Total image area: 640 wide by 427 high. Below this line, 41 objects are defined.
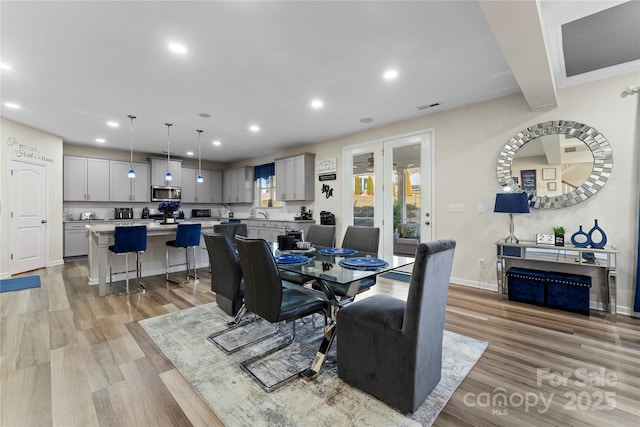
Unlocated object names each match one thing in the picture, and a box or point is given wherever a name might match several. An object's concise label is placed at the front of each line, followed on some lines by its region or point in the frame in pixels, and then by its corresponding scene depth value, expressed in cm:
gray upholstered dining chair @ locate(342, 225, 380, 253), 309
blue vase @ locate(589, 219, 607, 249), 294
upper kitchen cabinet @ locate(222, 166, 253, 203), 795
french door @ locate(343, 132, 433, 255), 450
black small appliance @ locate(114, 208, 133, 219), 686
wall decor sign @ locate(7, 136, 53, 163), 473
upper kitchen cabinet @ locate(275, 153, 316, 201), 613
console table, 283
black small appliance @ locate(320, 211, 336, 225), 571
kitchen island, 370
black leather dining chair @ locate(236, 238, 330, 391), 188
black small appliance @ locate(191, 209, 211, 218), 816
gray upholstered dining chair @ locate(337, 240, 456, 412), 148
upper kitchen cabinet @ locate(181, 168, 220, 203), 792
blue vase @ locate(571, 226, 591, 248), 305
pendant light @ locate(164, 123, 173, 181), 492
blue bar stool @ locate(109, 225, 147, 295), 370
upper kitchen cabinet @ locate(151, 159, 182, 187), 720
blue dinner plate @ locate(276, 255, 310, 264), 224
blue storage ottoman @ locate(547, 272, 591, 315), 297
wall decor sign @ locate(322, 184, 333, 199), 591
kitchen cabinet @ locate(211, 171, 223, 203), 854
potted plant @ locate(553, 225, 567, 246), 314
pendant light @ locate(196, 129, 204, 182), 533
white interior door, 475
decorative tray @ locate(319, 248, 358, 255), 267
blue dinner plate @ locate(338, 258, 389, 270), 208
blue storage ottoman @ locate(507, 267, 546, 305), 321
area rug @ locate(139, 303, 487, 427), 154
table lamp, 329
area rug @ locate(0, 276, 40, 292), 394
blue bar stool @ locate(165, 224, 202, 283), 422
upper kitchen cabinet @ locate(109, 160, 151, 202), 677
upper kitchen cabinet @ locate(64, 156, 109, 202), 620
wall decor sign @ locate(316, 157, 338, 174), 578
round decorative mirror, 310
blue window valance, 733
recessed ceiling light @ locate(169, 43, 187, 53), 254
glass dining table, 191
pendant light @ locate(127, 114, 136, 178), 447
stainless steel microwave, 727
